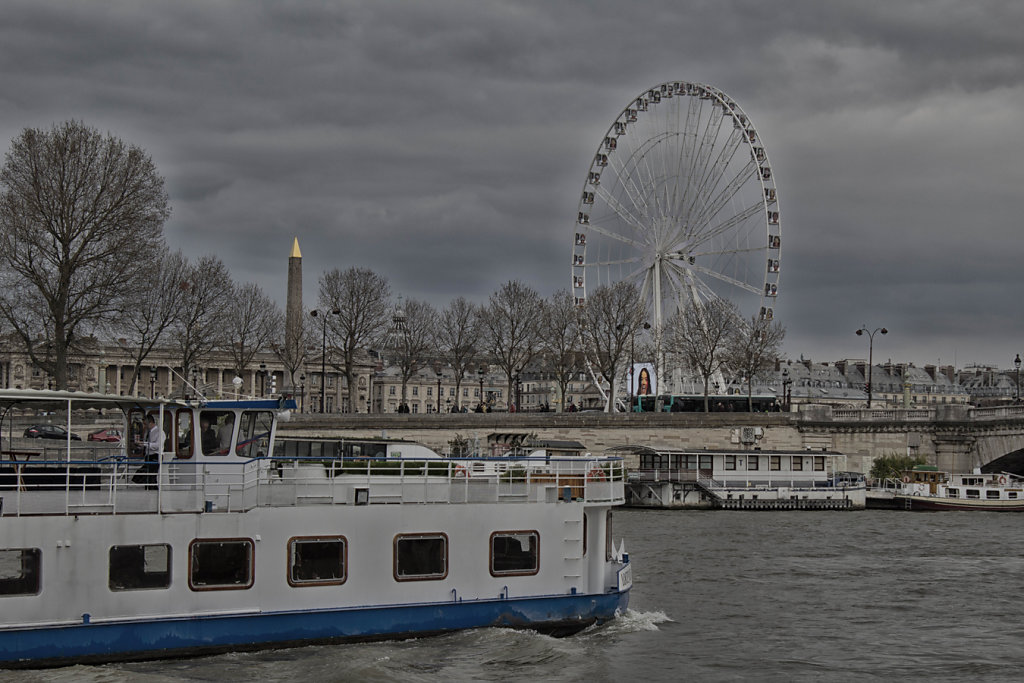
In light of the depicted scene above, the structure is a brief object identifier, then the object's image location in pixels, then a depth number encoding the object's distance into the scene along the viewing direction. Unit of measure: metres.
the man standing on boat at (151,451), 22.39
